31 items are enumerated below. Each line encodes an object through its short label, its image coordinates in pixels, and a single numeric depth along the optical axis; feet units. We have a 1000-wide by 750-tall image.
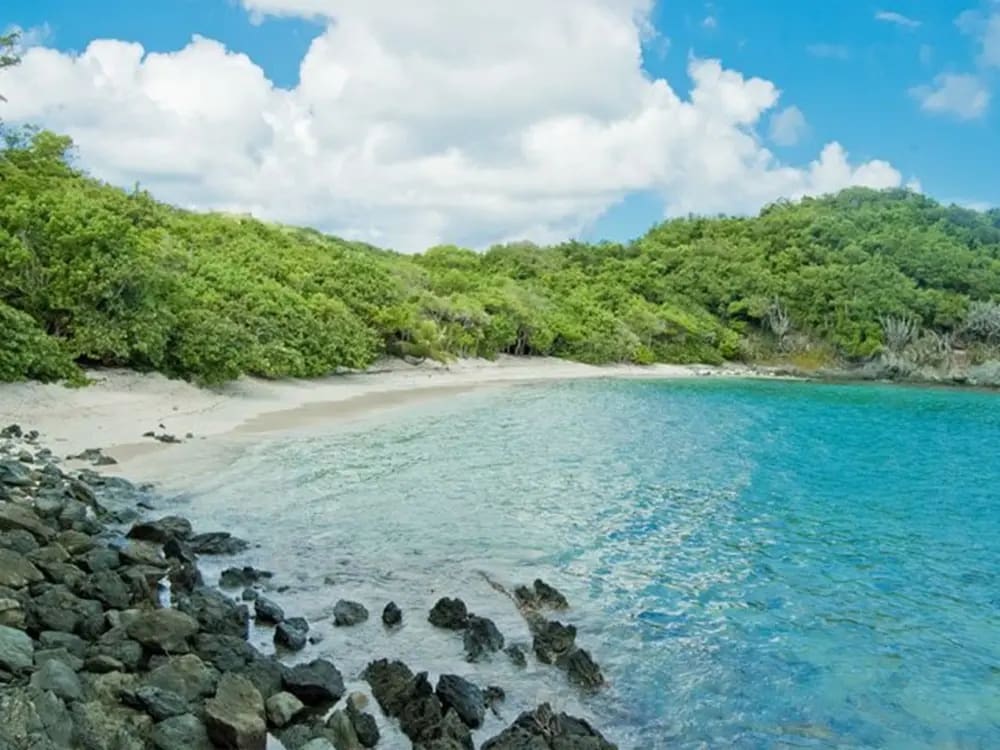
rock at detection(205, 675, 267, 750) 21.04
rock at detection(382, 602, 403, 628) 33.22
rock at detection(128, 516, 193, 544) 40.88
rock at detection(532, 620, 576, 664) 30.76
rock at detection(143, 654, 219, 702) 23.26
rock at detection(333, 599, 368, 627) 32.76
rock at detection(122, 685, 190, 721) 21.70
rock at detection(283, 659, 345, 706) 25.23
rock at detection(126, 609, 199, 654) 26.48
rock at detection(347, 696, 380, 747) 23.10
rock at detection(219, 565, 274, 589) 36.32
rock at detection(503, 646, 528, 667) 29.96
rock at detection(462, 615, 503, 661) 30.62
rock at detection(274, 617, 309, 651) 29.86
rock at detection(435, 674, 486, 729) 24.75
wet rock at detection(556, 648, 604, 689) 28.76
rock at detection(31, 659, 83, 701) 20.63
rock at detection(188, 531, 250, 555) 41.52
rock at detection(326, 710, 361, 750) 22.52
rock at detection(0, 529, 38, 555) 32.68
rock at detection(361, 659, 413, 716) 25.32
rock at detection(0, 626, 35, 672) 21.89
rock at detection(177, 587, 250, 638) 29.66
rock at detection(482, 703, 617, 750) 22.61
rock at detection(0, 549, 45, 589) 28.32
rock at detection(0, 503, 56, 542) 35.19
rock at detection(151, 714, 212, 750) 20.38
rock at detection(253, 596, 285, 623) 32.27
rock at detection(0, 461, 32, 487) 46.55
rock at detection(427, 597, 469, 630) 33.27
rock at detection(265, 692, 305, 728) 23.54
